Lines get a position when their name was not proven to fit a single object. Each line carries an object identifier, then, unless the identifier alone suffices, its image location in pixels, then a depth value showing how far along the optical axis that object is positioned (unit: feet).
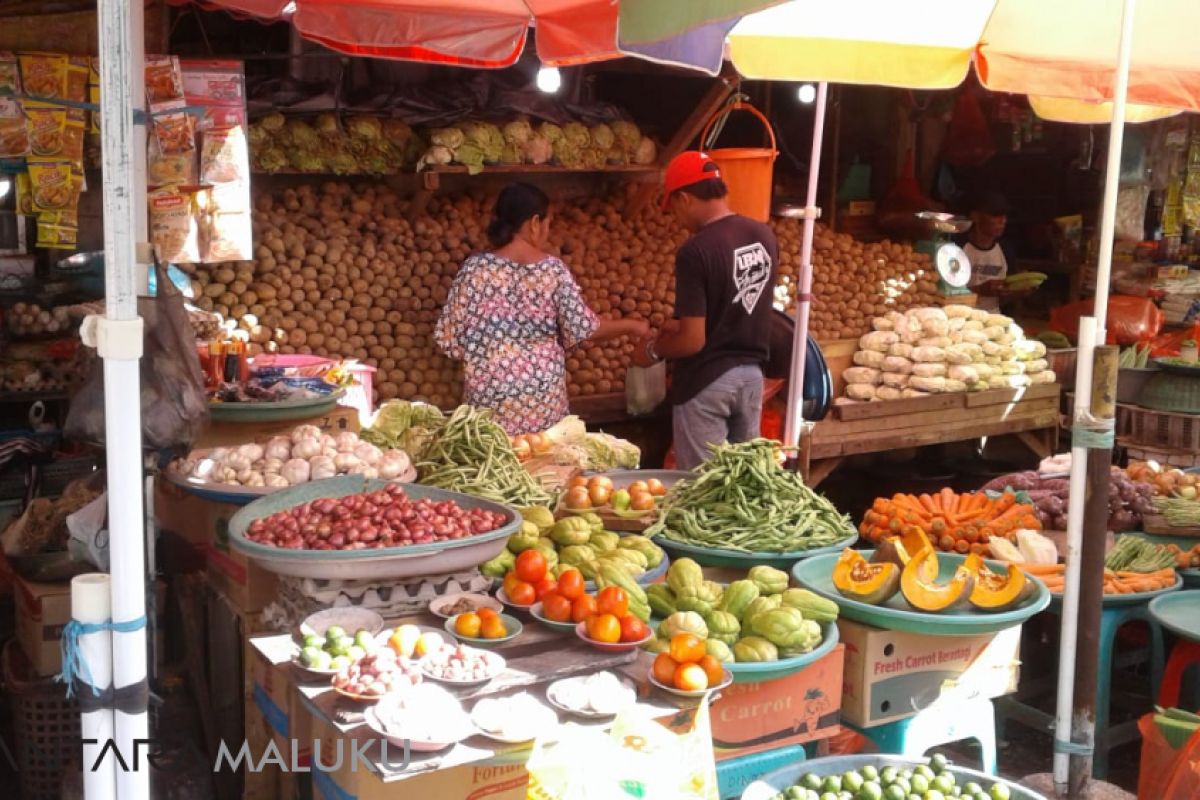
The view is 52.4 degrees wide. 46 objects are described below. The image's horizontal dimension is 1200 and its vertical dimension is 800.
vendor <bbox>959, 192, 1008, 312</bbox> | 28.68
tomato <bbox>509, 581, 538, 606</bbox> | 10.50
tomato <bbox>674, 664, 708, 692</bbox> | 8.93
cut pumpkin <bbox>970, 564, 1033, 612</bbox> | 11.46
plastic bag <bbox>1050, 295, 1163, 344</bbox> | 28.27
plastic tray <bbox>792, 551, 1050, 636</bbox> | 10.91
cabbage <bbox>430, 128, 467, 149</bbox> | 20.71
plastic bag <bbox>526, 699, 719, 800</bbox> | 6.91
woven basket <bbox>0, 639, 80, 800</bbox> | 12.52
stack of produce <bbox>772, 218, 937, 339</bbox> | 24.80
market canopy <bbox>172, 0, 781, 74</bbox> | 13.91
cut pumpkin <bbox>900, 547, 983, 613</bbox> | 11.12
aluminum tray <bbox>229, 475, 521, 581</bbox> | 9.86
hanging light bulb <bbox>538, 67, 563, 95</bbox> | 20.79
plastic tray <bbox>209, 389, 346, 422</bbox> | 14.12
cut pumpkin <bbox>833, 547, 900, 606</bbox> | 11.16
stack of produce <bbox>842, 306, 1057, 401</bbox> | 23.79
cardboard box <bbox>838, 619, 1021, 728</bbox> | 11.03
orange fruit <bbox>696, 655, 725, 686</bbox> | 9.12
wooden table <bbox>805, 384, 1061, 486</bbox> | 22.79
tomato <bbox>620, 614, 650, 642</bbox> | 9.68
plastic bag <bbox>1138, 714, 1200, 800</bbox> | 10.11
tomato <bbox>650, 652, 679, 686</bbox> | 9.06
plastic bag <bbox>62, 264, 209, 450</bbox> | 11.40
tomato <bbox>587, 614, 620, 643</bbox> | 9.59
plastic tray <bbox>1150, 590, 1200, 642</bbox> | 13.12
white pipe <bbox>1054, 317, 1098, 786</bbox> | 10.98
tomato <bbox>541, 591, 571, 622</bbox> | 10.03
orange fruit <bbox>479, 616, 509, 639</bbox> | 9.64
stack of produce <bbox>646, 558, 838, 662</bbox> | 10.11
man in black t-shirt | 17.76
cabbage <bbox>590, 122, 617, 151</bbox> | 22.82
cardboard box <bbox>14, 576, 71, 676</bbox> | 12.87
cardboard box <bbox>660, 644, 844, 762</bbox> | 10.10
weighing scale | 26.86
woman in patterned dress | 17.98
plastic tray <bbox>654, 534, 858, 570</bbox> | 12.25
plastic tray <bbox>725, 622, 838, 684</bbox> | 9.86
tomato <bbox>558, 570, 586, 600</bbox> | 10.21
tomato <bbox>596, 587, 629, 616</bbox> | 9.86
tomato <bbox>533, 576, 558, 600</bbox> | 10.56
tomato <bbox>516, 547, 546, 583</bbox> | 10.67
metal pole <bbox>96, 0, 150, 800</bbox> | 7.23
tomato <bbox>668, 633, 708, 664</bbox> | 9.11
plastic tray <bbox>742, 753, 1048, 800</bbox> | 9.36
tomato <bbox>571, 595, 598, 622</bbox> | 9.98
